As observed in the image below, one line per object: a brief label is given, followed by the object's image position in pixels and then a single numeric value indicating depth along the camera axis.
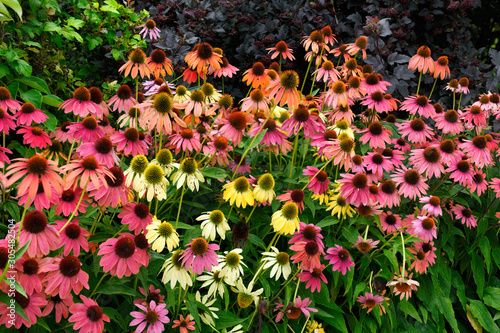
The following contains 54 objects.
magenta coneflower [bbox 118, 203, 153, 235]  1.60
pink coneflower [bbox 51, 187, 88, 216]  1.54
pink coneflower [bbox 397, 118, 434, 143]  2.48
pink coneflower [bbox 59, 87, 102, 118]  1.91
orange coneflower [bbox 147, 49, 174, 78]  2.30
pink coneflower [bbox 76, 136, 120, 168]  1.63
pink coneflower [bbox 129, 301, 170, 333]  1.55
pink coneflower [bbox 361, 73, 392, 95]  2.64
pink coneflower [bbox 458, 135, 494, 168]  2.42
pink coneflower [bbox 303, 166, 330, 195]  2.05
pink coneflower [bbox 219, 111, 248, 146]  2.02
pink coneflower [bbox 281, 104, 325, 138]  2.14
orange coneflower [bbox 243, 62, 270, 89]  2.51
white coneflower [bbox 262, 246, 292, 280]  1.75
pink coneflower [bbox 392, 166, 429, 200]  2.20
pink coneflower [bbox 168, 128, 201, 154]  2.02
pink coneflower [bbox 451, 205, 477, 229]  2.47
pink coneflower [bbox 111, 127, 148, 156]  1.81
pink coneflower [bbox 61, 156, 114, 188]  1.45
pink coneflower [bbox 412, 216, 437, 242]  2.07
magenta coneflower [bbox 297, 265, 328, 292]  1.94
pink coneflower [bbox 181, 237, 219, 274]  1.52
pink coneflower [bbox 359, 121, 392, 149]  2.37
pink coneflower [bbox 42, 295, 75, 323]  1.43
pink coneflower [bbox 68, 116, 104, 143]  1.80
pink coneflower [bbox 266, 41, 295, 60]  2.93
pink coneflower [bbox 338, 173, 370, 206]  1.97
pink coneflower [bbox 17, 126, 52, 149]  1.86
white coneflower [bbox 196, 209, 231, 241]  1.64
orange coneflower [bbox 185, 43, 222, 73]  2.29
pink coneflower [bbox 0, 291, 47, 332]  1.30
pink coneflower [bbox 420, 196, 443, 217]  2.17
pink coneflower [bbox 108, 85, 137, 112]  2.18
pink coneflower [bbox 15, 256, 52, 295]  1.35
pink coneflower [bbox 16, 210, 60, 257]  1.35
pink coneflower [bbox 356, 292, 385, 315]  2.12
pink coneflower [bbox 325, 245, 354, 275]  1.99
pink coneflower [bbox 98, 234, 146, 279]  1.43
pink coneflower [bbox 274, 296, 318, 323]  1.88
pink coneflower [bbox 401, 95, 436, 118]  2.68
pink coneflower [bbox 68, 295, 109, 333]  1.39
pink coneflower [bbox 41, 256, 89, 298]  1.36
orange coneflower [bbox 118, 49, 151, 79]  2.14
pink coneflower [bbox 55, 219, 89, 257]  1.46
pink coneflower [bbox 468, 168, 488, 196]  2.38
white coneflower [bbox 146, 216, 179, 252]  1.48
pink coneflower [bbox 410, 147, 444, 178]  2.28
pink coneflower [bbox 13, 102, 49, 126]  1.92
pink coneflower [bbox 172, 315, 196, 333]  1.67
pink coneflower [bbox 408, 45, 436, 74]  2.88
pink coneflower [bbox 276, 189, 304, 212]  1.98
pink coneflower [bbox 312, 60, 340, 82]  2.76
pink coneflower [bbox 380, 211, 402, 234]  2.27
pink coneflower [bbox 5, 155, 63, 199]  1.32
